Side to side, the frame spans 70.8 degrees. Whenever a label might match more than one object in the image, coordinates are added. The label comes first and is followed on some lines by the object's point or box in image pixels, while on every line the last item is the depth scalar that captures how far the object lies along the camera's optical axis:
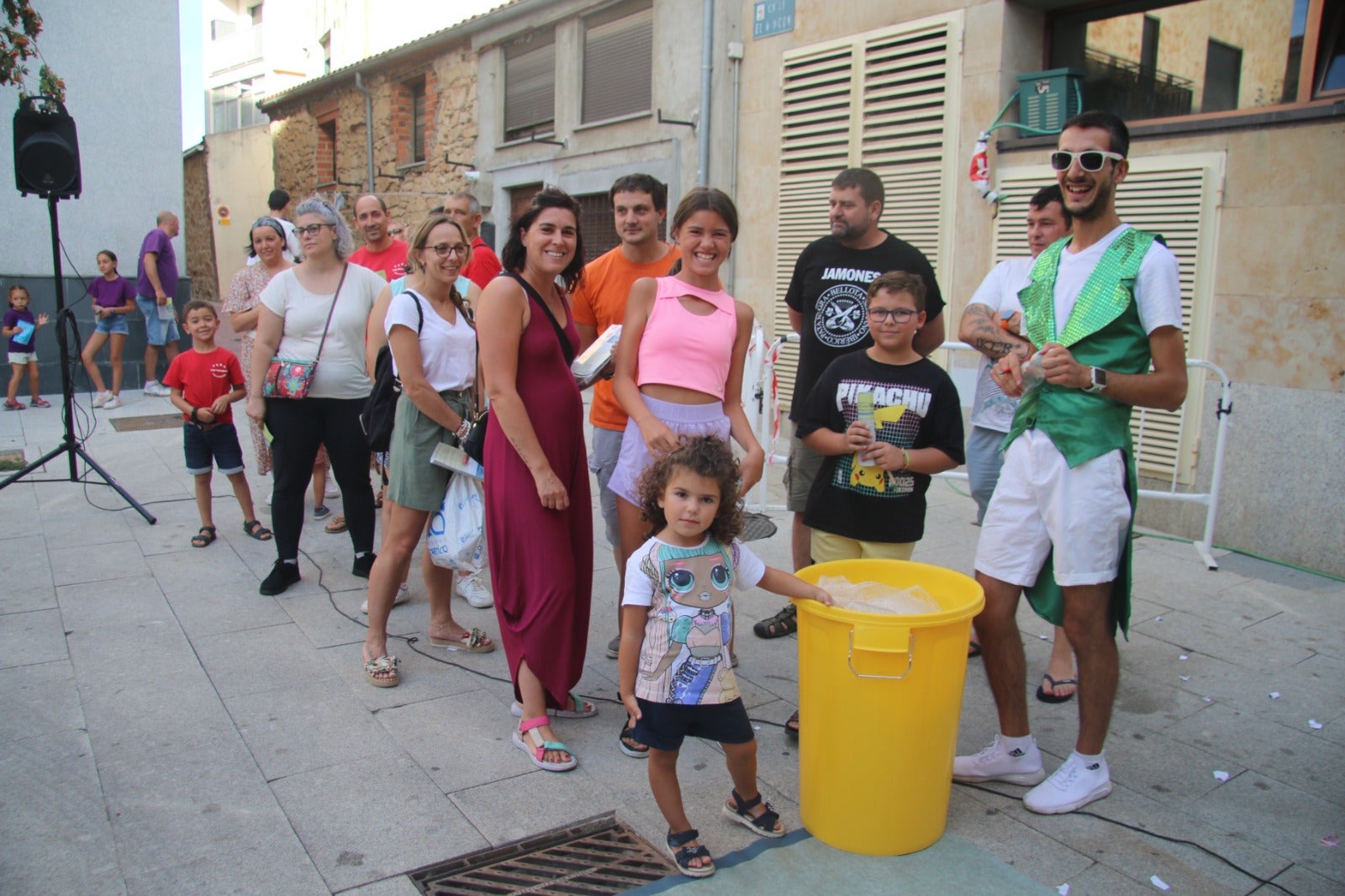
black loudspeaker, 6.38
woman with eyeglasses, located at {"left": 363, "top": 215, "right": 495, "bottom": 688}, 3.75
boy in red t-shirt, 5.37
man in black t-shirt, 3.75
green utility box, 6.58
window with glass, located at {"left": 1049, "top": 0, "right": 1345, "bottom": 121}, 5.50
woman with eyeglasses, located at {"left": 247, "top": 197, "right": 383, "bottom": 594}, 4.57
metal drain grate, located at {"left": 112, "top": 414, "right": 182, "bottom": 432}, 9.04
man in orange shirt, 3.78
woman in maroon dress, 3.09
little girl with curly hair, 2.48
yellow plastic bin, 2.44
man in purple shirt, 10.49
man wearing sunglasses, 2.71
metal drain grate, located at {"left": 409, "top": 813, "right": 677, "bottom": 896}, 2.48
